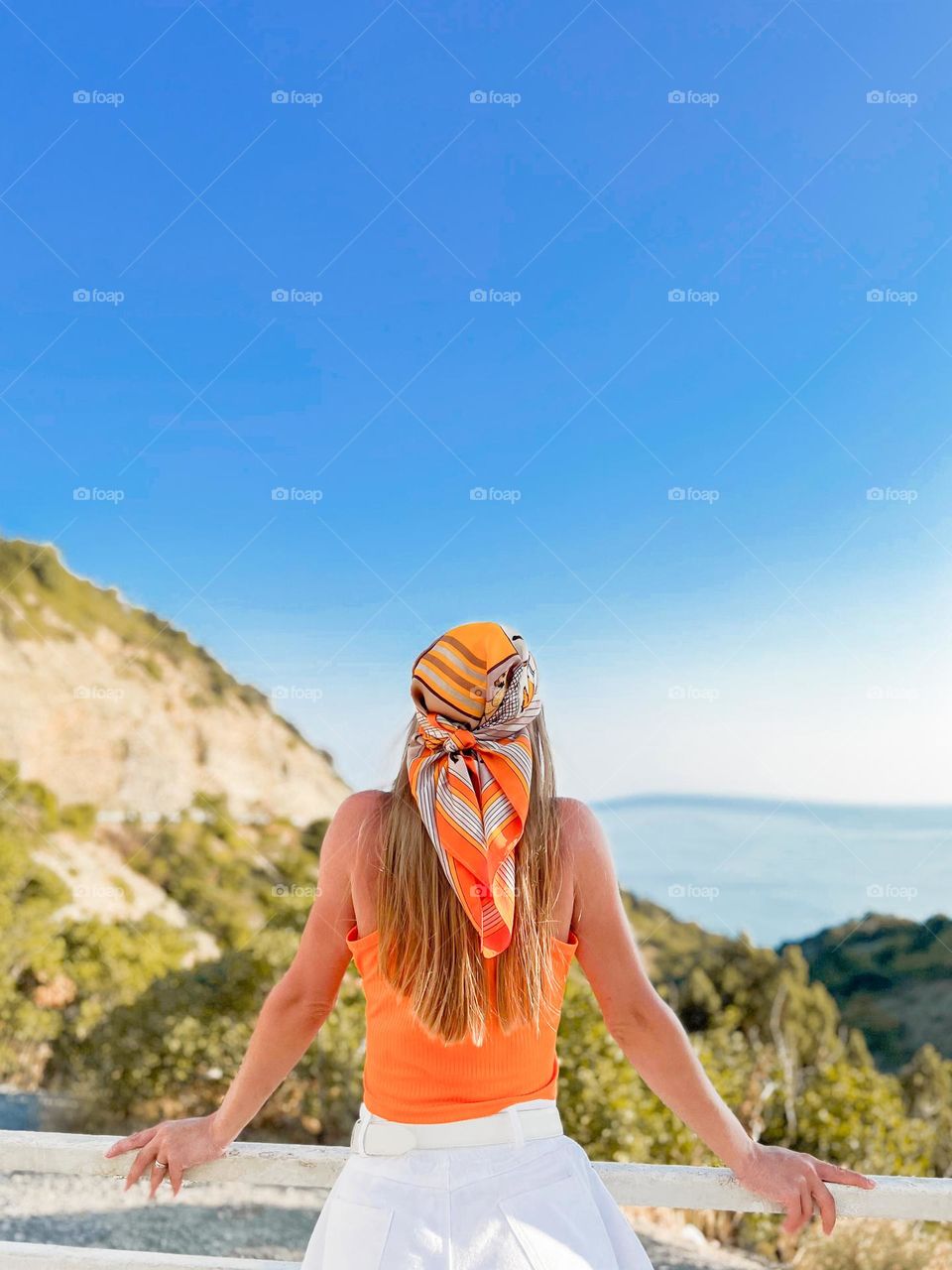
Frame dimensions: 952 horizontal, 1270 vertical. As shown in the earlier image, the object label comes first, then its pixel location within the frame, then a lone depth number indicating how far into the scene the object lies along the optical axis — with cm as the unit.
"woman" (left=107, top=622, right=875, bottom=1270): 89
